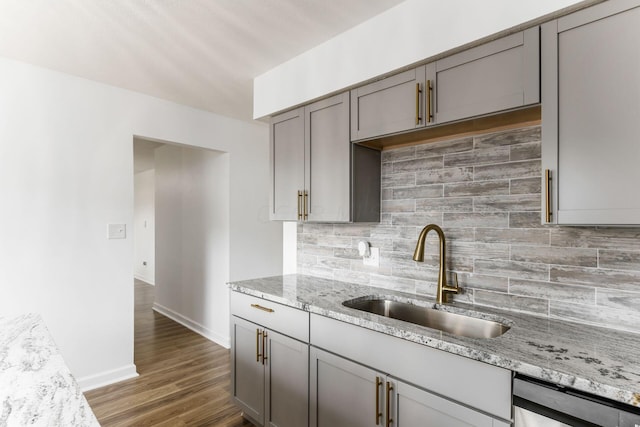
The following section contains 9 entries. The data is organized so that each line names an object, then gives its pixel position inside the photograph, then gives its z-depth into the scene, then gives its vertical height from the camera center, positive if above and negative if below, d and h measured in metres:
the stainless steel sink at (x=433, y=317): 1.68 -0.55
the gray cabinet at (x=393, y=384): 1.21 -0.68
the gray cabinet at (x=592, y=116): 1.20 +0.34
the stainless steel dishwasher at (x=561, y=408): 0.95 -0.56
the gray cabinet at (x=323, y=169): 2.14 +0.27
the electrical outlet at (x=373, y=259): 2.30 -0.31
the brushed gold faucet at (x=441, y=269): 1.87 -0.30
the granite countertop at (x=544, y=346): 1.01 -0.47
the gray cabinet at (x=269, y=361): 1.89 -0.88
